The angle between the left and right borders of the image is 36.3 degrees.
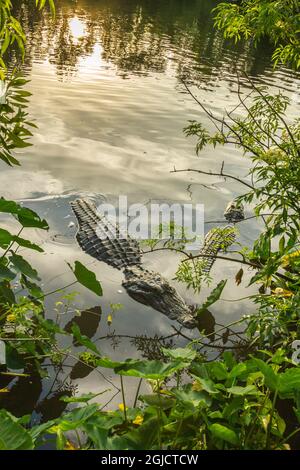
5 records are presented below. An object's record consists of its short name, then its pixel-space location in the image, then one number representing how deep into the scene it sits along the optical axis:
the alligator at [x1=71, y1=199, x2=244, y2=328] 4.80
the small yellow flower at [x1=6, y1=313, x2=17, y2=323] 3.52
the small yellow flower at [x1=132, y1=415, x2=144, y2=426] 2.13
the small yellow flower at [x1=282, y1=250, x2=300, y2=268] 3.79
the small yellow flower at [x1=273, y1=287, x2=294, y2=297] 3.41
